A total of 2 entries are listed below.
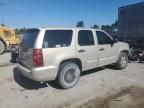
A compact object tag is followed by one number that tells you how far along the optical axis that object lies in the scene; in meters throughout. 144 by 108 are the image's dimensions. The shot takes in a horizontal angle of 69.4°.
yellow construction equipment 7.98
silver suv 2.87
